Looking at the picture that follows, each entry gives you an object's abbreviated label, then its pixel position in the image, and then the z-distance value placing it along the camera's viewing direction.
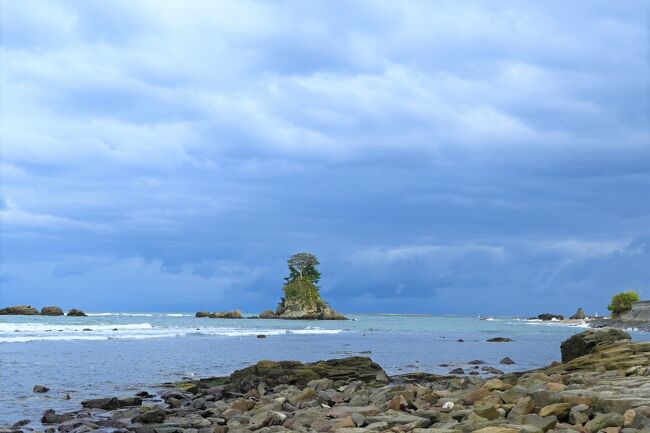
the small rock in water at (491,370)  32.39
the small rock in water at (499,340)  63.15
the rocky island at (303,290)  127.56
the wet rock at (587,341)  28.71
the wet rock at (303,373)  25.23
